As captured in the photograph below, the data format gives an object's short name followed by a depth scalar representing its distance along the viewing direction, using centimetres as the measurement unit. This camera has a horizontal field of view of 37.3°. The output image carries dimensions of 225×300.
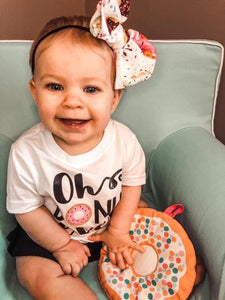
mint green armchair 85
